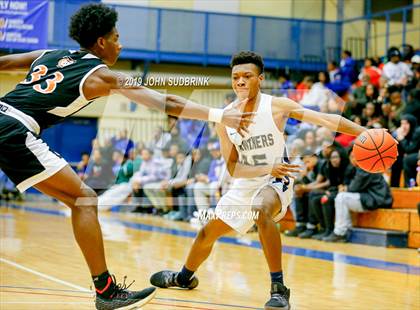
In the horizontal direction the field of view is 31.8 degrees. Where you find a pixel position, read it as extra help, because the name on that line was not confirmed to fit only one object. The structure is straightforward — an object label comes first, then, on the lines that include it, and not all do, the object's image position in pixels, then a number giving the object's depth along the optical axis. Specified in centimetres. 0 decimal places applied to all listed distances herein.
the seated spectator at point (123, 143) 1787
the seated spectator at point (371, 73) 1772
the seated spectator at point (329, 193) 1241
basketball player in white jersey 612
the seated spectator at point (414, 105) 1466
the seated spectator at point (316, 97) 1518
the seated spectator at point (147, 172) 1653
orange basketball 587
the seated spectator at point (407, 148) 1295
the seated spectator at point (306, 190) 1287
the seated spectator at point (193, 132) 1565
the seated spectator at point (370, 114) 1505
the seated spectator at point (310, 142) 1262
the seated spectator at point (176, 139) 1616
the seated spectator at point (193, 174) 1502
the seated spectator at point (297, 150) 1179
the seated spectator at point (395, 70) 1700
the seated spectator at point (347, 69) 1908
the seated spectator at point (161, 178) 1605
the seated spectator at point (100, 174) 1741
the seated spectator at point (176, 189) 1576
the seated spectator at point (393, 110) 1489
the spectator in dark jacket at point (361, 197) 1198
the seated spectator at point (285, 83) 1914
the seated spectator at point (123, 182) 1692
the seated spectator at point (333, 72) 1902
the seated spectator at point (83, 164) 2134
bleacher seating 1172
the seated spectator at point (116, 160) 1727
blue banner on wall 1530
